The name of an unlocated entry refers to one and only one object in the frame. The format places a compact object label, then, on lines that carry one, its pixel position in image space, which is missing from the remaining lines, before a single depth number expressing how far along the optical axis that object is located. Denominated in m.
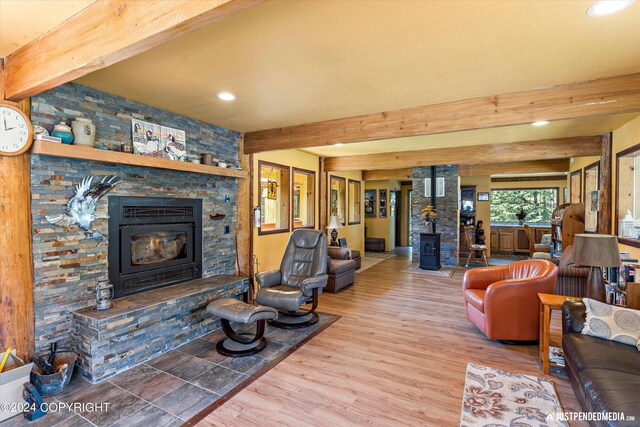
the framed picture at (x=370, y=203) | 10.38
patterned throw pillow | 2.21
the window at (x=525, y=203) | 9.52
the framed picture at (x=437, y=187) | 7.73
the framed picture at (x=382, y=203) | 10.23
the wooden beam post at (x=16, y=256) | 2.38
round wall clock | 2.30
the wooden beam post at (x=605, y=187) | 4.29
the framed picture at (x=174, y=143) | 3.62
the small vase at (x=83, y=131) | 2.72
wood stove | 7.15
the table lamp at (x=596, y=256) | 2.59
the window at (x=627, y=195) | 3.83
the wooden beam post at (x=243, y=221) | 4.66
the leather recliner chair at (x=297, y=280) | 3.57
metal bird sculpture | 2.78
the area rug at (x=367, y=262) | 7.46
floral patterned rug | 2.08
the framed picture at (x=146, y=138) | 3.32
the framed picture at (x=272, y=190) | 5.84
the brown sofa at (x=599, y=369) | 1.59
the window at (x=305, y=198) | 6.84
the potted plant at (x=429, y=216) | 7.38
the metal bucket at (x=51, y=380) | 2.36
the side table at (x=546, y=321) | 2.69
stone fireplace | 2.62
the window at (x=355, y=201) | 8.91
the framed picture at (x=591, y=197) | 5.10
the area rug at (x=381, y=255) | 9.17
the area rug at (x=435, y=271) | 6.72
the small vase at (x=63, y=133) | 2.62
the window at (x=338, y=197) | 8.16
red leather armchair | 3.20
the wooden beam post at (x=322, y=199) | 6.99
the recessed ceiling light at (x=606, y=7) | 1.62
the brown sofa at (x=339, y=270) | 5.29
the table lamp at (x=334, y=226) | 6.80
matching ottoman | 2.97
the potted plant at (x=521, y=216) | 9.57
